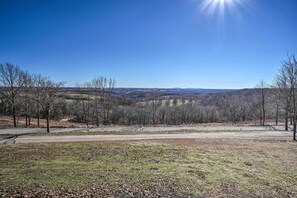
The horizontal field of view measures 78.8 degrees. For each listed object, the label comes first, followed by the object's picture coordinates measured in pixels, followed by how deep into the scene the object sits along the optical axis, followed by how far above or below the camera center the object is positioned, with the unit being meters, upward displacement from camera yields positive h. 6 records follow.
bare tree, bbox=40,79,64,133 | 19.32 -0.39
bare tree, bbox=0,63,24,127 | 28.55 +1.65
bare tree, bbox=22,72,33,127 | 30.98 +0.24
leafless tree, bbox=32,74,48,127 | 26.79 +1.30
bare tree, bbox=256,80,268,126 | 32.70 -0.04
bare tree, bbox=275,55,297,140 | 17.17 +0.85
